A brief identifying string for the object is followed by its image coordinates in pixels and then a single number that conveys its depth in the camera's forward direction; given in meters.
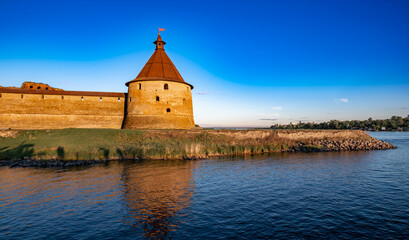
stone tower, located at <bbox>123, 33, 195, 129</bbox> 32.34
